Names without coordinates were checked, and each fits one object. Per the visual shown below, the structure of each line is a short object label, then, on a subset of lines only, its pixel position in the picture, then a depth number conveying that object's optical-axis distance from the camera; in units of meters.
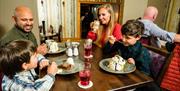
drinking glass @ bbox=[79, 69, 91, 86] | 1.01
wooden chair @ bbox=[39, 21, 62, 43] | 3.44
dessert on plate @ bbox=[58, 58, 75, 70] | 1.19
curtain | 3.82
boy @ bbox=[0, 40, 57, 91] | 0.91
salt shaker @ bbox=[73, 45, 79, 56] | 1.48
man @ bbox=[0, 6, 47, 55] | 1.68
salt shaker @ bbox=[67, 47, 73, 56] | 1.47
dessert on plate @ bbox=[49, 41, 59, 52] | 1.52
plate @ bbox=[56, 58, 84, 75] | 1.12
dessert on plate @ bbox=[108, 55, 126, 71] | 1.18
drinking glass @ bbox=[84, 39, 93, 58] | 1.47
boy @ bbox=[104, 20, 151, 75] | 1.35
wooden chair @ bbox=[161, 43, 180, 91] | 1.55
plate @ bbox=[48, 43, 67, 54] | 1.53
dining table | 0.99
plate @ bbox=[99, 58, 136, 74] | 1.15
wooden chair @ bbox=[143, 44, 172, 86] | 1.25
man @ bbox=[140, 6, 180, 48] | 1.71
